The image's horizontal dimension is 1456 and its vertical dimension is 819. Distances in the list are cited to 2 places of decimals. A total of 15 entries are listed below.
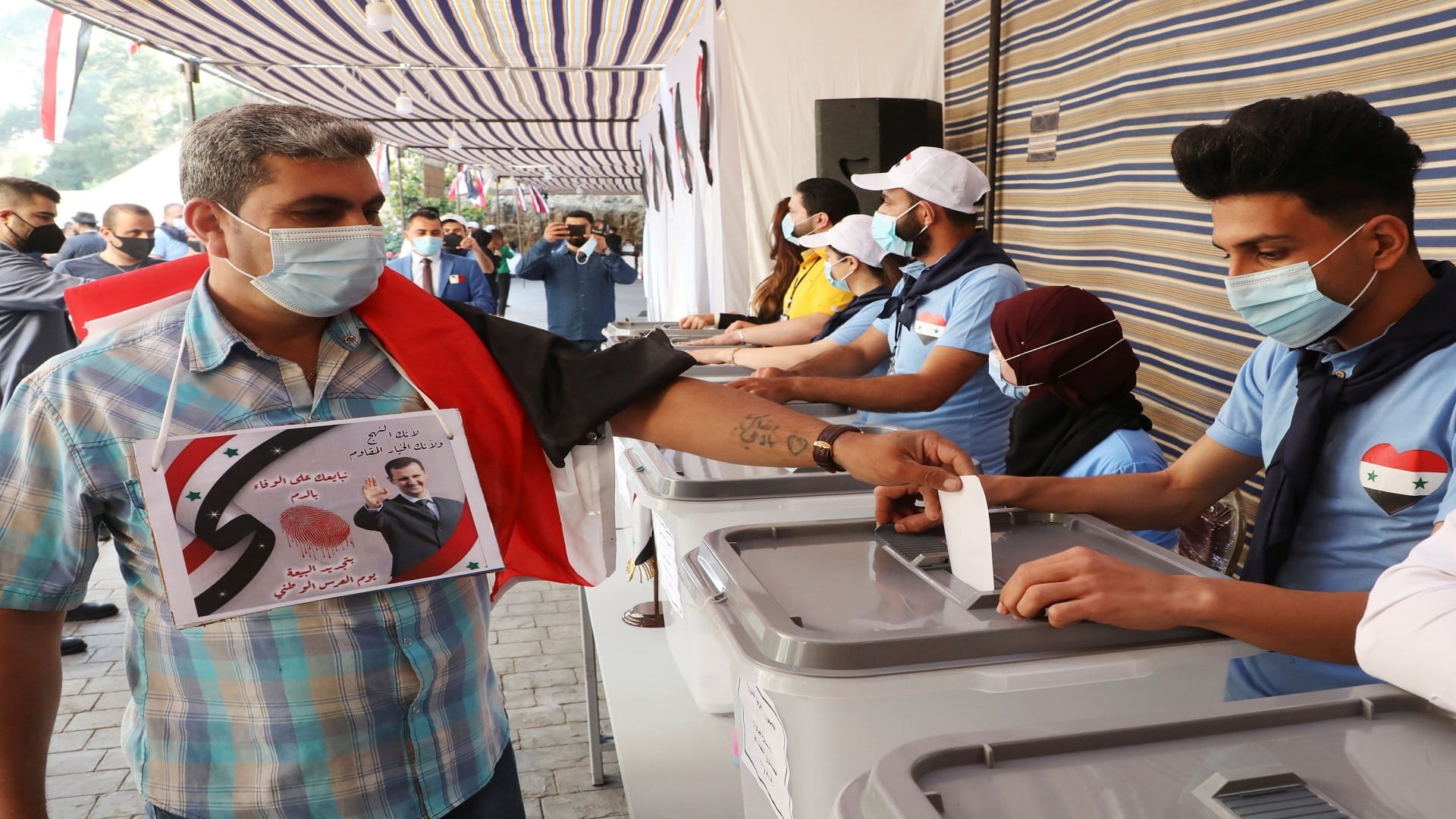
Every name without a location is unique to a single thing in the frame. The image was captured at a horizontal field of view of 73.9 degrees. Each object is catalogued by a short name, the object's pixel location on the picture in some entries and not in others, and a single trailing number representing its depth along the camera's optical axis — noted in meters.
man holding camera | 8.41
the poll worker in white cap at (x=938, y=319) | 2.52
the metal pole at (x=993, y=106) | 4.25
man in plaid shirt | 1.14
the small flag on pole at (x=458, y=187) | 19.31
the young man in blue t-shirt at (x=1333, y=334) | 1.24
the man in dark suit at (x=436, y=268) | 6.54
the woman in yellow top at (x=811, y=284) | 3.94
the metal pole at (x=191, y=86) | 7.55
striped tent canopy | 6.68
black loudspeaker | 4.43
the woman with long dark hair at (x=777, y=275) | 4.52
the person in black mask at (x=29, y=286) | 4.40
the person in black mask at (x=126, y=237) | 5.52
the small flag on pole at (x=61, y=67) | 6.15
